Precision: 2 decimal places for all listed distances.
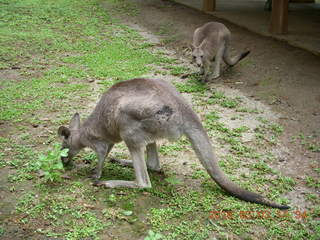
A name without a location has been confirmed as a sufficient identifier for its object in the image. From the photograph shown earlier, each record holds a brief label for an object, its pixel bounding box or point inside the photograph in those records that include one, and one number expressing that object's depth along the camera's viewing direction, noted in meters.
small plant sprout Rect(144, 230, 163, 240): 2.92
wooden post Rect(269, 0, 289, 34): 8.75
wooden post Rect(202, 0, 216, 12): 11.59
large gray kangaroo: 3.70
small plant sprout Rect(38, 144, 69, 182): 3.96
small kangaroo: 7.27
